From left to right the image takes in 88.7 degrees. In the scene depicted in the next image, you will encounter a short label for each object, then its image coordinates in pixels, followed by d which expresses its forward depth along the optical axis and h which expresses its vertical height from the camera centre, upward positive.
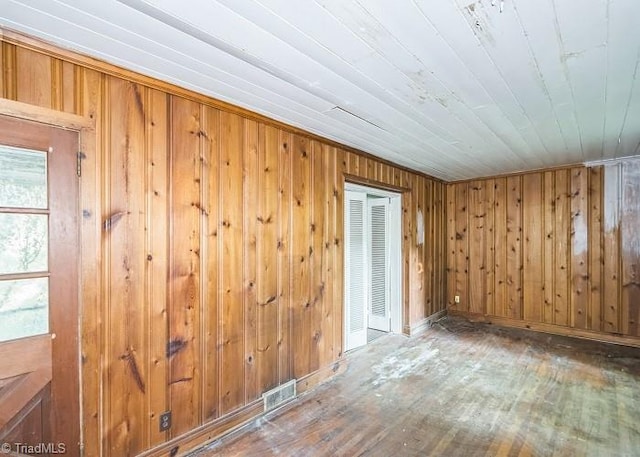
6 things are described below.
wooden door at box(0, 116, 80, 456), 1.53 -0.28
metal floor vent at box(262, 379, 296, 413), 2.64 -1.39
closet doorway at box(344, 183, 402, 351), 4.17 -0.49
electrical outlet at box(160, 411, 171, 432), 2.05 -1.20
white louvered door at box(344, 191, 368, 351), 4.02 -0.53
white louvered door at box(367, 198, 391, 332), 4.77 -0.44
